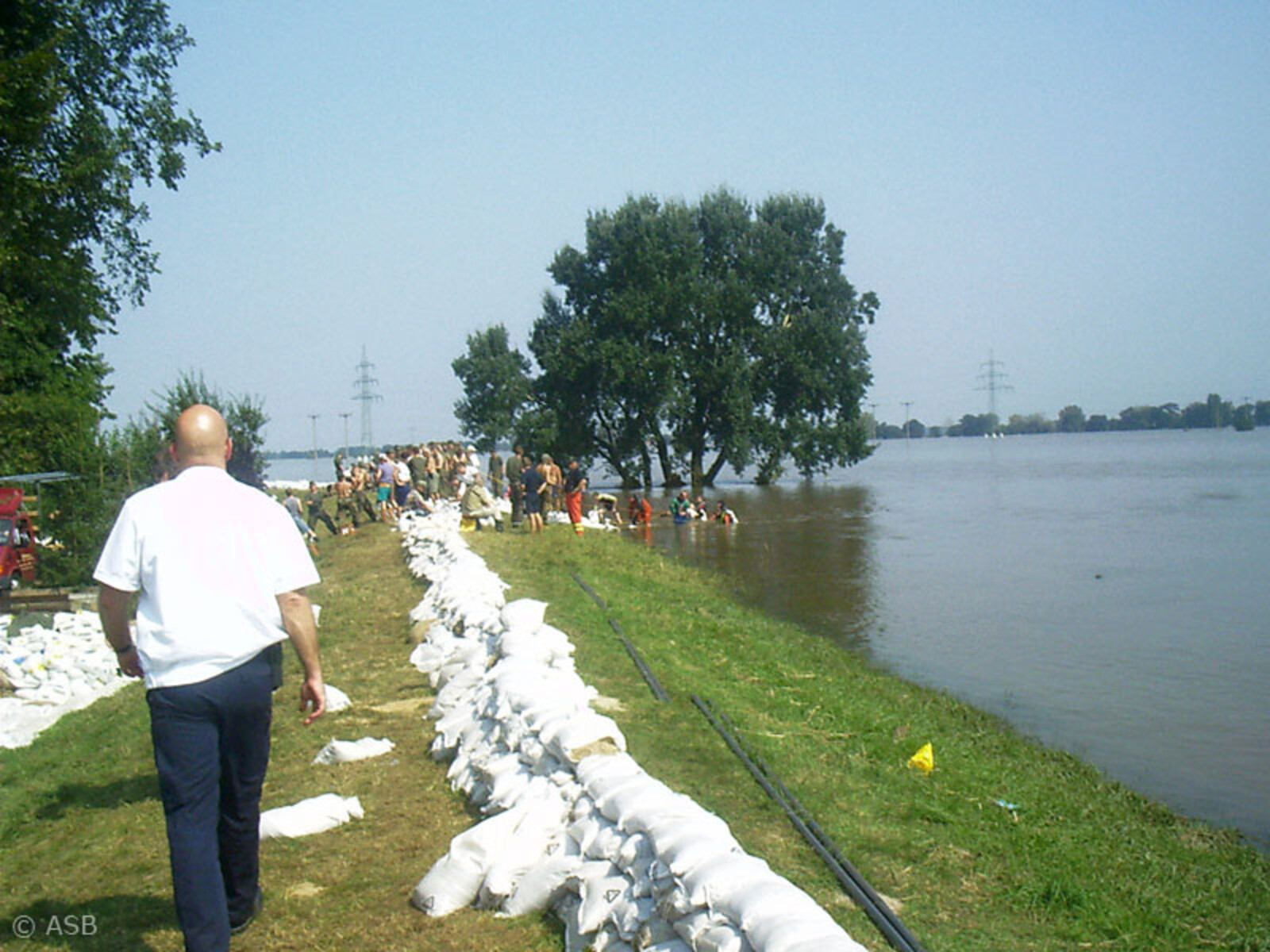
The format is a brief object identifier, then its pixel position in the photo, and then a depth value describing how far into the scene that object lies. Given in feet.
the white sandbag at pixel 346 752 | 21.22
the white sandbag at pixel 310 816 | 17.24
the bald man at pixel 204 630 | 11.75
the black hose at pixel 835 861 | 13.42
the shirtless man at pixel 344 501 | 83.15
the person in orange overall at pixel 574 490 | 72.84
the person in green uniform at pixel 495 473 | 81.76
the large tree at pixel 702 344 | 151.12
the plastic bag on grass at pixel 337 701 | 24.97
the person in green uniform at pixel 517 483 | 68.69
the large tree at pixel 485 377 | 227.40
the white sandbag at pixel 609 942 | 12.90
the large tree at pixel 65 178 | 54.95
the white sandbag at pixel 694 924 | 11.88
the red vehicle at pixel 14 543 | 48.73
